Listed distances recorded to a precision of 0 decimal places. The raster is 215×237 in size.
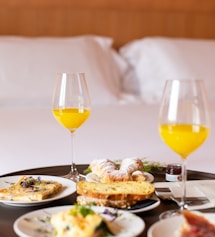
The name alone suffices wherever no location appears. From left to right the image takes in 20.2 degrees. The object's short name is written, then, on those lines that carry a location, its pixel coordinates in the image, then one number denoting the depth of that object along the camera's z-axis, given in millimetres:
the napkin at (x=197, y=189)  1054
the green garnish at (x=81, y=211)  888
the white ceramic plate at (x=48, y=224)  902
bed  1725
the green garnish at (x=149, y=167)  1259
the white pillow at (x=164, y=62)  2638
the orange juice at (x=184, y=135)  998
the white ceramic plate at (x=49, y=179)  1041
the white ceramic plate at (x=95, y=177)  1156
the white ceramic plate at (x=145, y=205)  1009
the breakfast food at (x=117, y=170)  1116
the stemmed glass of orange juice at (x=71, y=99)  1240
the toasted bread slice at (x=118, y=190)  1018
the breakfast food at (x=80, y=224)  862
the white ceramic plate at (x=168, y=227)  906
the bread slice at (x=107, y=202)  1011
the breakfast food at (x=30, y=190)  1047
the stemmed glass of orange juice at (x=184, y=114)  994
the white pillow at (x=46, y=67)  2340
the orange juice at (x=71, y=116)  1249
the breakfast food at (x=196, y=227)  870
